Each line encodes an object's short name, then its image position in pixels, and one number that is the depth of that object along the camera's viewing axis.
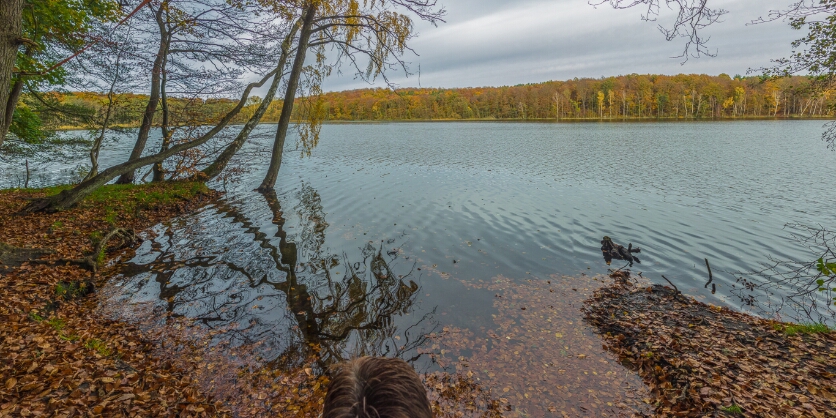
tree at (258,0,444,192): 15.27
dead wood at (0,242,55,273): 7.56
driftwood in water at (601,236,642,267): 11.21
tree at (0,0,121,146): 10.30
